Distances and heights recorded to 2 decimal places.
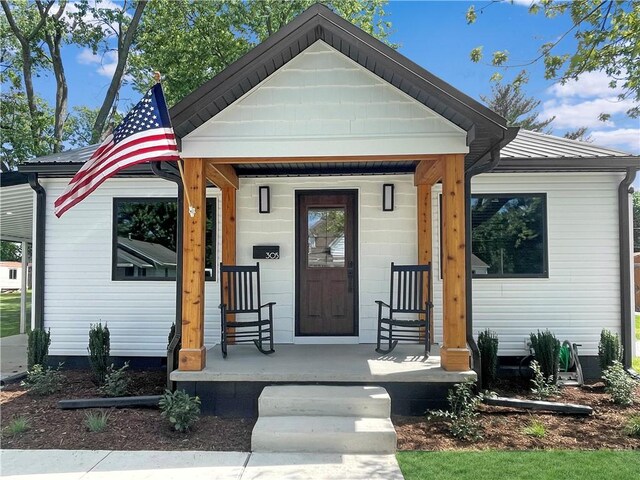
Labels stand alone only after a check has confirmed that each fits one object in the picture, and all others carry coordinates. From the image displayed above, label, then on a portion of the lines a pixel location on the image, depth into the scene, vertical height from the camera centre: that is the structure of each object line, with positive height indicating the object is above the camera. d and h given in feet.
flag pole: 14.24 +1.94
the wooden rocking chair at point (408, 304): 16.87 -1.66
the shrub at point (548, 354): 17.53 -3.57
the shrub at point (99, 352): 18.30 -3.57
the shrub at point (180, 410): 12.91 -4.19
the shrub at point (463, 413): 12.58 -4.42
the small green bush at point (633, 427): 12.68 -4.65
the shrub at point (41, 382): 16.87 -4.41
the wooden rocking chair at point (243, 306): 17.16 -1.74
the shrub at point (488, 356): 17.54 -3.61
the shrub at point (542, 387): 15.89 -4.49
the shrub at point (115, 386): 16.10 -4.34
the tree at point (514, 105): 78.38 +27.18
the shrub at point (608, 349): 18.04 -3.49
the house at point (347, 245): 19.56 +0.84
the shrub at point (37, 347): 18.70 -3.38
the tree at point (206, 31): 49.42 +25.93
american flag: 12.54 +3.30
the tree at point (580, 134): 81.61 +23.00
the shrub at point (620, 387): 15.28 -4.25
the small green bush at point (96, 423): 13.15 -4.60
